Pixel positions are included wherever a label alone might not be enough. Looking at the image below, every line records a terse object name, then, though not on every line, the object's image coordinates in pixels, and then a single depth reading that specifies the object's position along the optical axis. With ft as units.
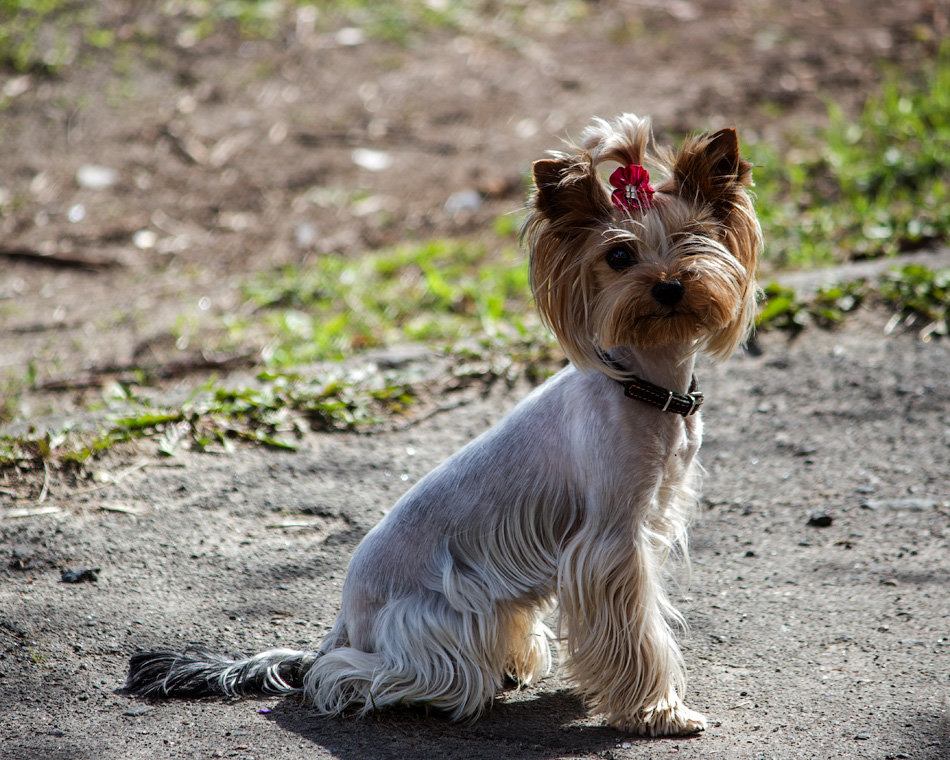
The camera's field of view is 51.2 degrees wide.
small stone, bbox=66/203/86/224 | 27.76
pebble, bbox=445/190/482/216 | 28.12
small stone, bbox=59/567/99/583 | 13.50
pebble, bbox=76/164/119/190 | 28.99
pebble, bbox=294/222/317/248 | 26.84
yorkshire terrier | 10.12
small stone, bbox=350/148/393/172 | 30.19
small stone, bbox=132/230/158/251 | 26.86
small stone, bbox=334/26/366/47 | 35.50
